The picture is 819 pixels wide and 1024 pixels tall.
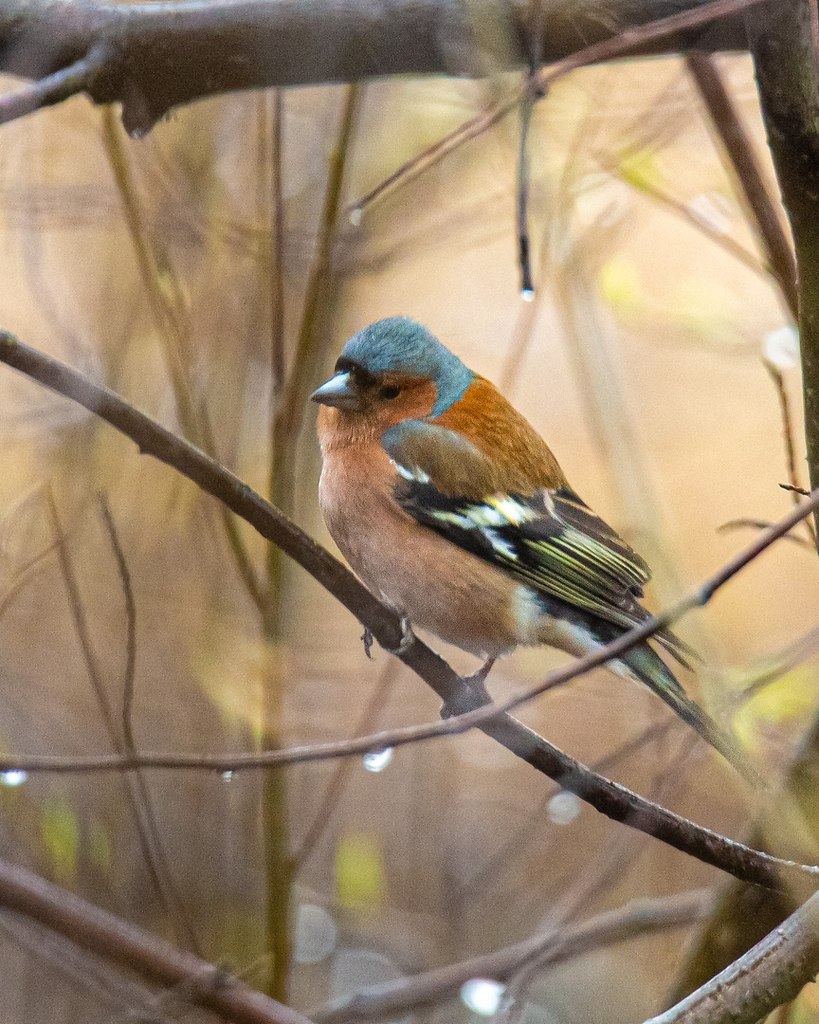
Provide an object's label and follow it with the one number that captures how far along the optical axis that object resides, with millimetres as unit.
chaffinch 6285
